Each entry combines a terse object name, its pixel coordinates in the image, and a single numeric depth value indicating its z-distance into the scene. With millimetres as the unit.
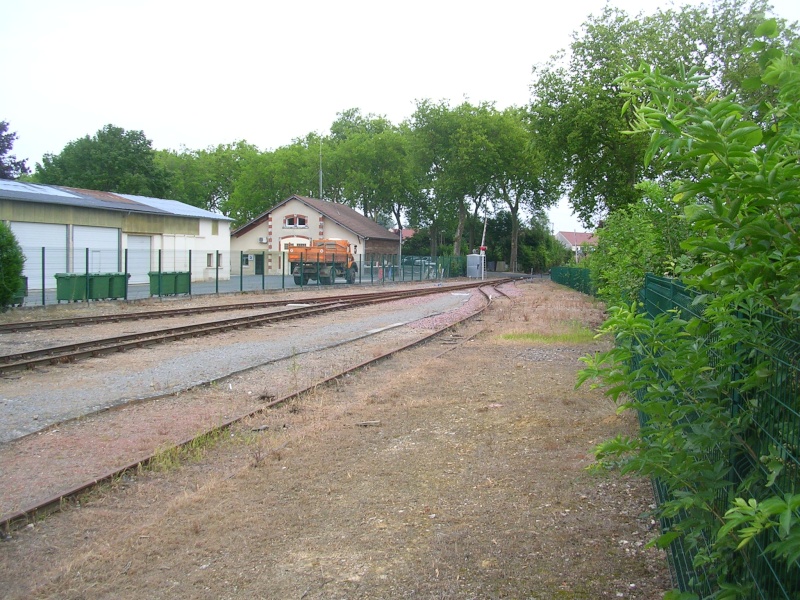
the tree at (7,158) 67938
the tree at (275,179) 90750
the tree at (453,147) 79106
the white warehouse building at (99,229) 33000
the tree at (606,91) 29188
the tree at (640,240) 8367
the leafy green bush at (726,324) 2152
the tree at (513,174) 80750
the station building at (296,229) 69688
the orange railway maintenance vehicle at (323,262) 45938
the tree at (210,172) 107812
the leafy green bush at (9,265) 22672
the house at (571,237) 164850
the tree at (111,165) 75562
